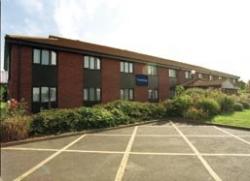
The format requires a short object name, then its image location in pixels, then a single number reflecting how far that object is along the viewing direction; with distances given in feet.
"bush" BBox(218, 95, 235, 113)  38.28
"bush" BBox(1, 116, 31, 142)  19.21
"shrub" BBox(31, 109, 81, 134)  21.61
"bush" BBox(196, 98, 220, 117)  34.16
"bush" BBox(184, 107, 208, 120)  32.06
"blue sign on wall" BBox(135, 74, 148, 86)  49.98
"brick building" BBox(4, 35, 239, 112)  32.85
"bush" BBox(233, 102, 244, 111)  40.46
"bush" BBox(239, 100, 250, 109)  44.09
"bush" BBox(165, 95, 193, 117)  34.48
